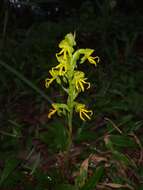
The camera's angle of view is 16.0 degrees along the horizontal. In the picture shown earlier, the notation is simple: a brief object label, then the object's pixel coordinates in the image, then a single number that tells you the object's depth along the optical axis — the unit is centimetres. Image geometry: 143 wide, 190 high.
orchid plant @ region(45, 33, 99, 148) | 232
